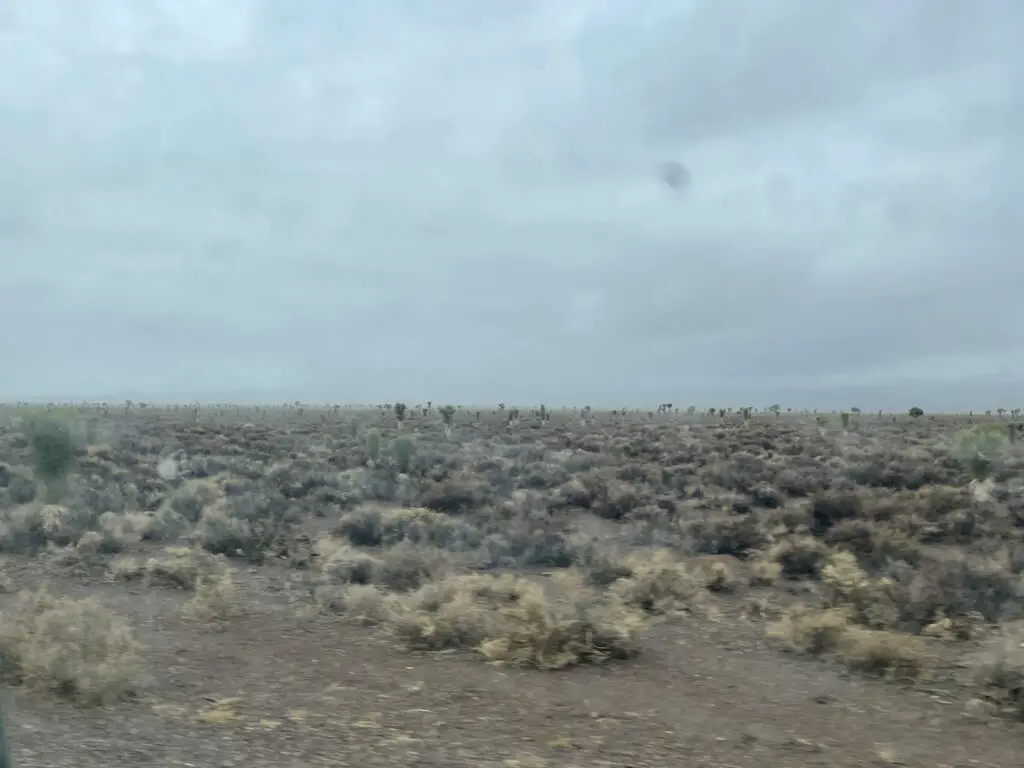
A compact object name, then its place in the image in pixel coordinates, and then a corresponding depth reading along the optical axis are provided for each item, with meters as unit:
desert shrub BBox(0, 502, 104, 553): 21.15
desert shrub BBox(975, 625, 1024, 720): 10.20
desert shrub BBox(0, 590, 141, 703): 10.06
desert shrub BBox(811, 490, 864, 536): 25.34
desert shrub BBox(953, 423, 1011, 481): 33.72
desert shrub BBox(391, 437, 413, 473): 38.06
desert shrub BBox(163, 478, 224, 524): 25.41
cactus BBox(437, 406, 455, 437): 78.26
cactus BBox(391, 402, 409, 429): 84.89
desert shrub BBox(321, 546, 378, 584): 17.83
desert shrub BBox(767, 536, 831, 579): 19.86
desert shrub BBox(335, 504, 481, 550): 22.52
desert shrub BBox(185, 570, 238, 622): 14.82
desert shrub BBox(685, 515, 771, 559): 22.08
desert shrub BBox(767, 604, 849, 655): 12.95
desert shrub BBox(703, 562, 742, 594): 17.84
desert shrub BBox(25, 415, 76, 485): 28.67
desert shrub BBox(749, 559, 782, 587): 18.73
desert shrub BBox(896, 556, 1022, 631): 14.55
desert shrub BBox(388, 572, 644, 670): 12.20
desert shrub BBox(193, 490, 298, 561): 21.14
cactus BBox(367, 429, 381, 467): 41.10
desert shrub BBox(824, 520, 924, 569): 19.71
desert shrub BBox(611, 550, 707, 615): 15.91
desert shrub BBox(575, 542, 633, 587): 17.98
